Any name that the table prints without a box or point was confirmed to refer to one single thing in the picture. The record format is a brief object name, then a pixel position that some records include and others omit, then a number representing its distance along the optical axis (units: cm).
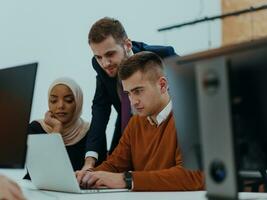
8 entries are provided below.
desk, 130
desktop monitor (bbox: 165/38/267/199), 86
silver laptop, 140
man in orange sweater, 158
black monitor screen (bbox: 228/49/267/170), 87
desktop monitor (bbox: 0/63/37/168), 118
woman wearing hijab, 236
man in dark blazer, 207
